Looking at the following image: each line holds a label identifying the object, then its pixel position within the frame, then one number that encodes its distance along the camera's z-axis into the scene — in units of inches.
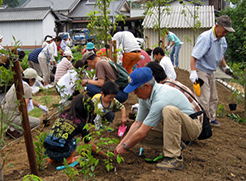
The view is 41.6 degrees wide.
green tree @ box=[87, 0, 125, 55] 193.3
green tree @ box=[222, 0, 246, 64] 637.7
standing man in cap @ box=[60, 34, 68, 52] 435.2
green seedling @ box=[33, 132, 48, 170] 143.3
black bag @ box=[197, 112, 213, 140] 151.8
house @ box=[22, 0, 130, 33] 1535.4
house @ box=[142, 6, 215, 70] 585.9
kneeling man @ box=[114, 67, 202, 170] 130.0
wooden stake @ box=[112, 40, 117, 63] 241.7
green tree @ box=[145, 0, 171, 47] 308.3
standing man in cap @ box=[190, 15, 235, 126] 208.7
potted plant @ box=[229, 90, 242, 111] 286.1
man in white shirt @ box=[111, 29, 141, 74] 273.6
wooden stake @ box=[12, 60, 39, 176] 115.2
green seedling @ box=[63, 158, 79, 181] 116.6
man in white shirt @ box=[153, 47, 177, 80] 238.7
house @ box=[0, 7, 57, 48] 1292.3
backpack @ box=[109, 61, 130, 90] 214.8
